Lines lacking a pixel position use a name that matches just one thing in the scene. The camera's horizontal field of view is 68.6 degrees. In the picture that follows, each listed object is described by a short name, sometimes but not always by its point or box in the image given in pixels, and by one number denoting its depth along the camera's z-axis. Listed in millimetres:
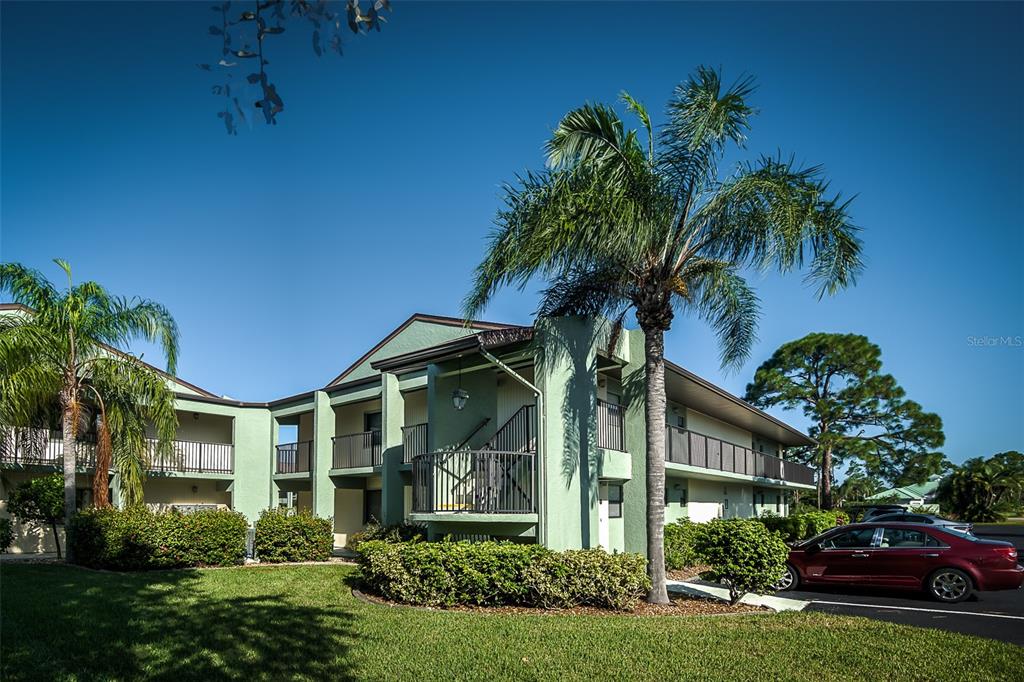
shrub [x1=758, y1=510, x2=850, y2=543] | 25969
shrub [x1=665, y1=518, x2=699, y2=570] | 18094
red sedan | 13656
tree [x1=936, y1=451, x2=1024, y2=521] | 54719
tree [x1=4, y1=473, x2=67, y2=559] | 20094
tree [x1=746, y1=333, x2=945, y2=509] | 46062
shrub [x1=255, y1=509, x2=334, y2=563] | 19250
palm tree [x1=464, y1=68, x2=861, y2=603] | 12141
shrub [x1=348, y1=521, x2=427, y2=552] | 18453
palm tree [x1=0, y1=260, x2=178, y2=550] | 16422
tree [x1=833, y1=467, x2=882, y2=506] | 51688
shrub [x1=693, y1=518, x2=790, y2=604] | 12453
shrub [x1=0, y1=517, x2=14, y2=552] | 20094
